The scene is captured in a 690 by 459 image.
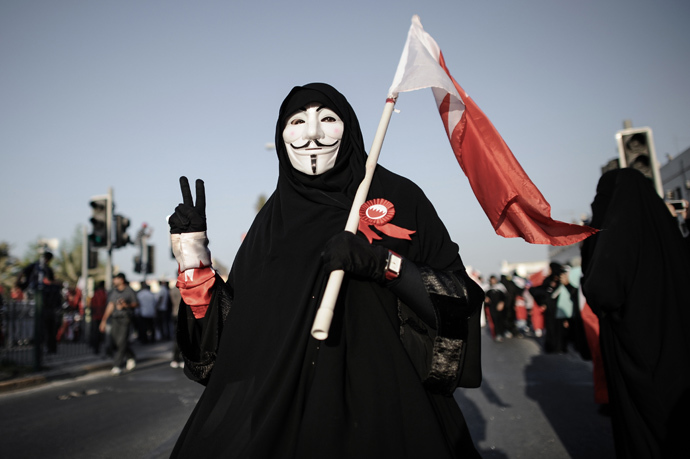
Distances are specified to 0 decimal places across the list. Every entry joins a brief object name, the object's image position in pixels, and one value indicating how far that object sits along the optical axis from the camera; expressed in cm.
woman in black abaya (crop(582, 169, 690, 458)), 331
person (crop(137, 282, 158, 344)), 1664
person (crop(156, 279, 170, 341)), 1794
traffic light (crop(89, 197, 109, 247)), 1324
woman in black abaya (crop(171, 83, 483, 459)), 185
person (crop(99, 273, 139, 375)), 1087
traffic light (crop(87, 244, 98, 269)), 1508
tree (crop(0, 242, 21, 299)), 2634
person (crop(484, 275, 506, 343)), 1617
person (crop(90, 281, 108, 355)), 1408
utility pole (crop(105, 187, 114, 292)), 1331
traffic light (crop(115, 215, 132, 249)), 1395
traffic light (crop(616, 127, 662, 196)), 741
